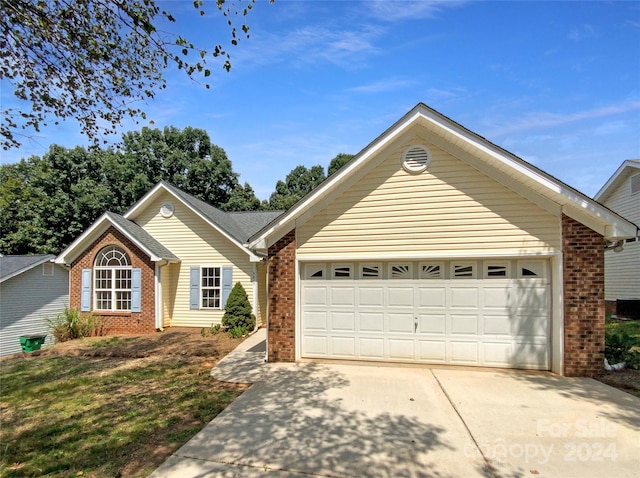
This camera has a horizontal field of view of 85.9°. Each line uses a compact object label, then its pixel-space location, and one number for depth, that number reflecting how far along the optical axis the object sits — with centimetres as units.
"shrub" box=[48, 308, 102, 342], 1279
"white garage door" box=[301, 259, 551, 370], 749
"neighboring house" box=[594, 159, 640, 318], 1494
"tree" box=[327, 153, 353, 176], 3919
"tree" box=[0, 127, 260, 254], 2577
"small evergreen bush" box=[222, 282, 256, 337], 1253
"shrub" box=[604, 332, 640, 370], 771
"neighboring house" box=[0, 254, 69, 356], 1666
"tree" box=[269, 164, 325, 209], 4219
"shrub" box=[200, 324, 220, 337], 1273
